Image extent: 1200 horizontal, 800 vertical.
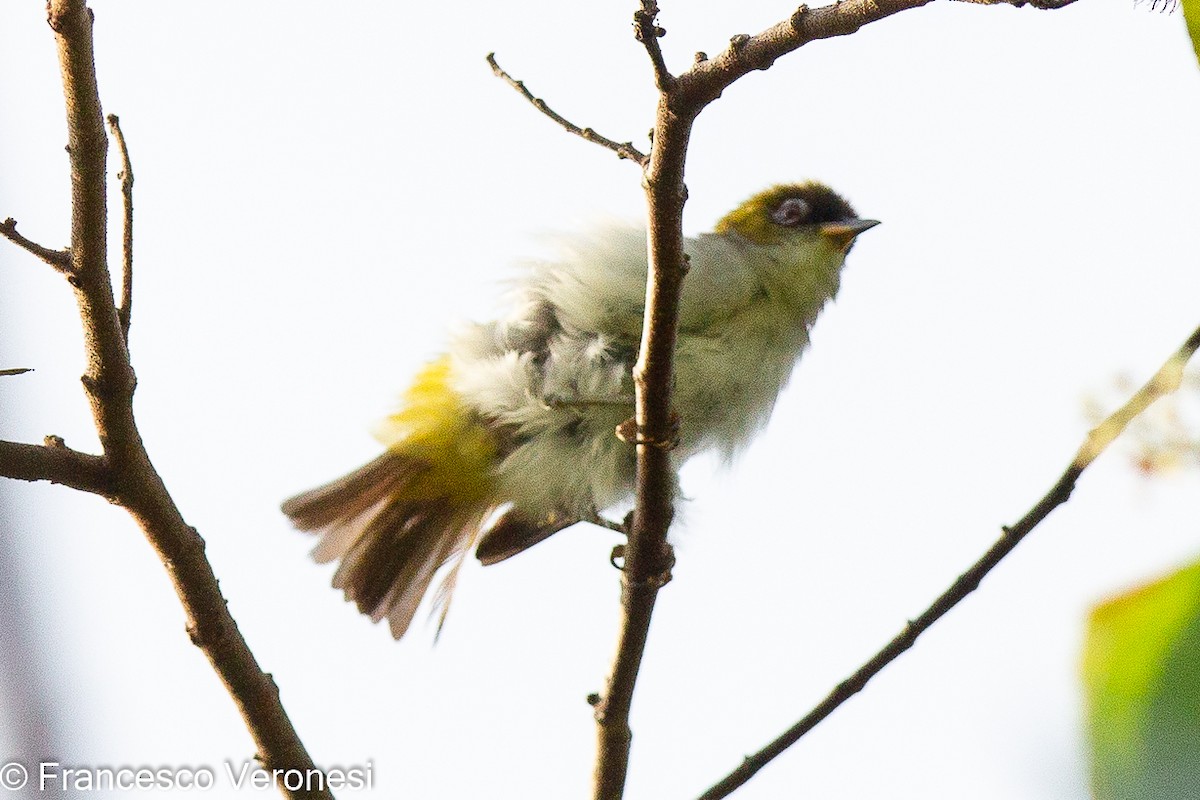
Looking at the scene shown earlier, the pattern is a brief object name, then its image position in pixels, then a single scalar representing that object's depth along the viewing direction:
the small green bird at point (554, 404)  7.22
